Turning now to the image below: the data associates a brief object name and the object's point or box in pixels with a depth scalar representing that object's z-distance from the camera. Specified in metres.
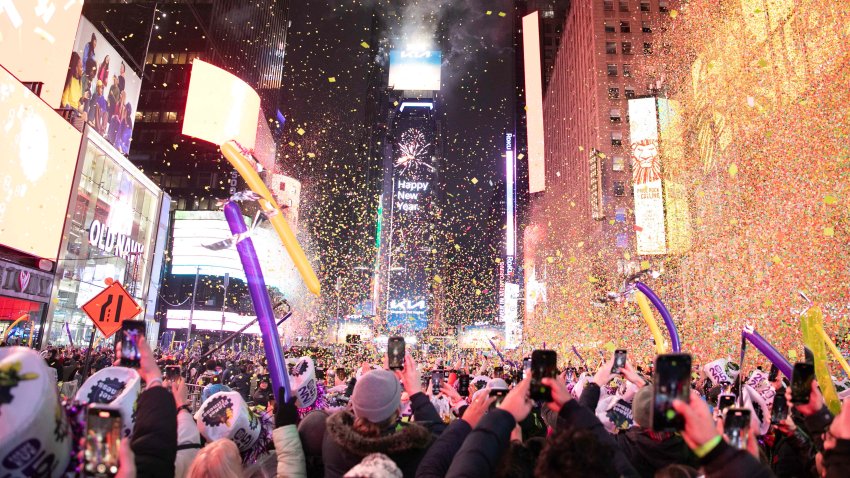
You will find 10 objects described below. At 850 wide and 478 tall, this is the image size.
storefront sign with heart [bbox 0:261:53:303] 22.89
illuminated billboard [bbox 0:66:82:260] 19.86
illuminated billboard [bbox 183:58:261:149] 14.94
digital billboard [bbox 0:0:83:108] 19.92
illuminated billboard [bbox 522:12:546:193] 52.25
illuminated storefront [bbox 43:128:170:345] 29.83
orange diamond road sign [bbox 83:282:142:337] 9.59
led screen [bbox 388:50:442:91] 129.25
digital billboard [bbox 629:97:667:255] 39.22
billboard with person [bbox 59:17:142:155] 28.83
